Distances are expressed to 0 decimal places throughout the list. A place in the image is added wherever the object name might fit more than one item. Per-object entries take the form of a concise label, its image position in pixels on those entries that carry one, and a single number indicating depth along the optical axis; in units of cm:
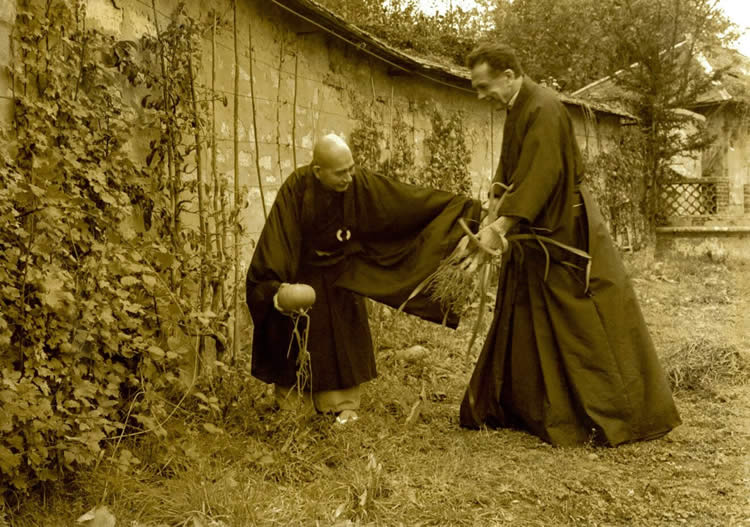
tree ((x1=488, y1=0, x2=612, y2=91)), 2455
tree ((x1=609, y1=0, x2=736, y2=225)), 1460
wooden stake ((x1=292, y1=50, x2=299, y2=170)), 623
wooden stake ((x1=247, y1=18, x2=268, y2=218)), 559
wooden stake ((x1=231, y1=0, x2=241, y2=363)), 520
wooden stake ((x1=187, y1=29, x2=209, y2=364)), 459
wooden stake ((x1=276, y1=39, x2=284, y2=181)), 607
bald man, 417
